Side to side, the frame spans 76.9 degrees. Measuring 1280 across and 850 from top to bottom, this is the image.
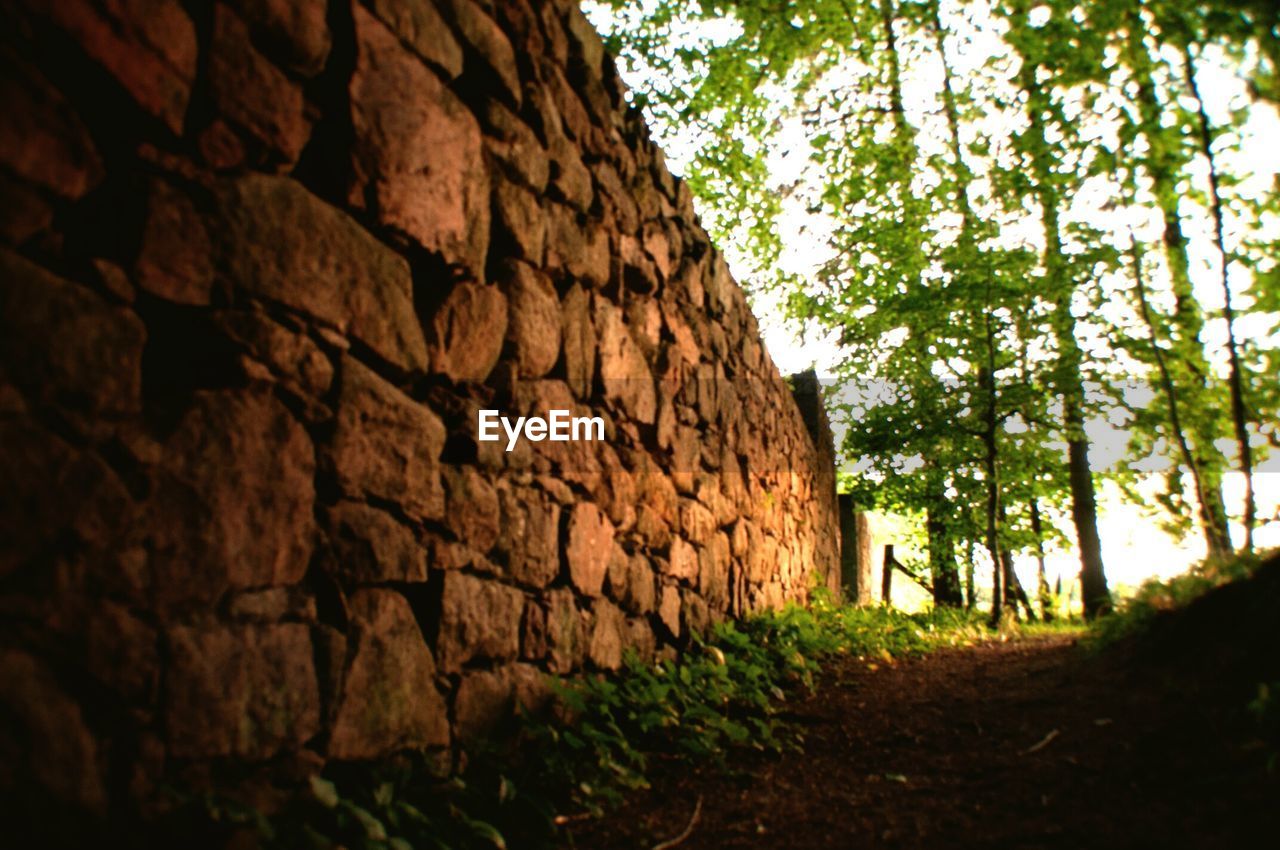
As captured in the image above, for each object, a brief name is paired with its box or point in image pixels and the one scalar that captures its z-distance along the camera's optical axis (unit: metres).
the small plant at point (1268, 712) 2.16
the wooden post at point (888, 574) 13.67
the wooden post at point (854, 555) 10.89
